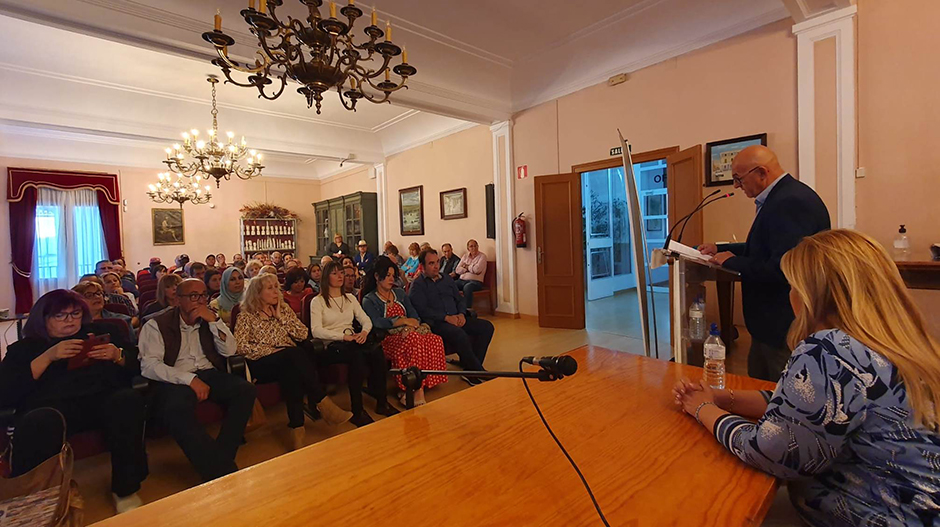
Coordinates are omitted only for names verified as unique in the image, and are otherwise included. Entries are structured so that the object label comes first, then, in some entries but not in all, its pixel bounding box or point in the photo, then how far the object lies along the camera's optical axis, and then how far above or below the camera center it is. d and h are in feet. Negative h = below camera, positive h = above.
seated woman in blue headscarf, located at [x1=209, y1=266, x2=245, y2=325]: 11.10 -0.83
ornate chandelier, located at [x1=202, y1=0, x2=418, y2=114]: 7.46 +4.07
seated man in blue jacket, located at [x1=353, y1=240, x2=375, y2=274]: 25.71 -0.10
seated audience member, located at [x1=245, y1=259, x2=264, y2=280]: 14.17 -0.25
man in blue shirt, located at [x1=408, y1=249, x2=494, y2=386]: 11.28 -1.75
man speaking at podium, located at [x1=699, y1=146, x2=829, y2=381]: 5.79 -0.03
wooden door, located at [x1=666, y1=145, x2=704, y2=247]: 12.61 +1.87
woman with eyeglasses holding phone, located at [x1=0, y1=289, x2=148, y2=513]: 6.33 -1.93
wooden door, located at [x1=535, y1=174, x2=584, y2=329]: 16.89 -0.02
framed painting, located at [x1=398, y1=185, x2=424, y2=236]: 25.49 +2.84
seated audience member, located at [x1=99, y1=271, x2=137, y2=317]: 12.59 -0.80
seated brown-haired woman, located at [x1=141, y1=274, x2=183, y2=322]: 9.36 -0.62
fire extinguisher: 18.84 +0.97
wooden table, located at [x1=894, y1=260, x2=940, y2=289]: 8.52 -0.77
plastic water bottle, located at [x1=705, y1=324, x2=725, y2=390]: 4.25 -1.26
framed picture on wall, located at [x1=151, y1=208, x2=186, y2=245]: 27.71 +2.49
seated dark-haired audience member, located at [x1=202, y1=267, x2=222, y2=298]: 13.32 -0.62
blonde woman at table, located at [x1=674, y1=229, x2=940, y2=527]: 2.57 -1.08
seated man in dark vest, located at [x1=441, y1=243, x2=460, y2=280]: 21.91 -0.30
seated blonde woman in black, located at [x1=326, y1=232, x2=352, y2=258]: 28.53 +0.77
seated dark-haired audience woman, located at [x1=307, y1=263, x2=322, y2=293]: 15.76 -0.69
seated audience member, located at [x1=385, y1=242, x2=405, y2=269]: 23.21 +0.25
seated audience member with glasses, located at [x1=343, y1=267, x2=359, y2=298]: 13.72 -0.76
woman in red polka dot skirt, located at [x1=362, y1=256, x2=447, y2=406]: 10.11 -1.80
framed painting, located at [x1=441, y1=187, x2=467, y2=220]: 22.45 +2.75
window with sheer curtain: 23.70 +1.66
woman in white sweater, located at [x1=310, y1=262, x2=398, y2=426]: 9.36 -1.90
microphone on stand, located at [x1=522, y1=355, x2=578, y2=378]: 2.96 -0.83
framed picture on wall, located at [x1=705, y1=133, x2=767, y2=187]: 12.48 +2.68
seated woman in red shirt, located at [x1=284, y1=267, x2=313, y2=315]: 11.59 -0.79
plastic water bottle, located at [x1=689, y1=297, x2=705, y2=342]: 7.06 -1.32
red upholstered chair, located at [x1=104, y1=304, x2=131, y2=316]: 11.25 -1.20
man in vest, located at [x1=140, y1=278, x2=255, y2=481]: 6.76 -2.06
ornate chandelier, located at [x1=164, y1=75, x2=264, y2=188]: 17.35 +4.59
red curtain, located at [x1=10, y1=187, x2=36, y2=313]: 22.75 +1.43
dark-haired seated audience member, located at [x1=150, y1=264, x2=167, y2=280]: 18.61 -0.31
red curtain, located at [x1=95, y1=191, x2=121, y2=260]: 25.50 +2.48
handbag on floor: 3.94 -2.31
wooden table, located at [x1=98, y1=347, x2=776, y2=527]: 2.44 -1.51
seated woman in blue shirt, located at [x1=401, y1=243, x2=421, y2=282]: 22.94 -0.47
